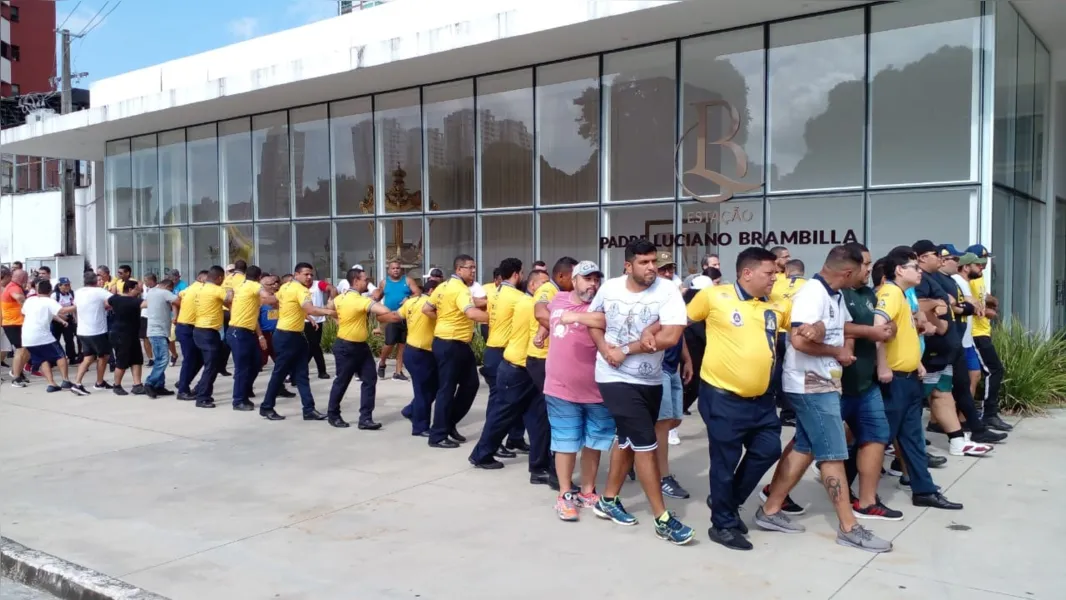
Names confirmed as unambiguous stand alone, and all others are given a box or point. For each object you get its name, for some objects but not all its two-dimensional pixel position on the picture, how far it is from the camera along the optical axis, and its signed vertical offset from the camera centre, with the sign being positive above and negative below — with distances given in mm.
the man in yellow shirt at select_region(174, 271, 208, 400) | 11047 -988
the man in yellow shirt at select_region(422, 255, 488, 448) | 7934 -804
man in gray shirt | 11656 -873
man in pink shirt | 5688 -933
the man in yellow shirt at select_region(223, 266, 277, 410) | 10070 -844
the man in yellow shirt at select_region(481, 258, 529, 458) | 7254 -482
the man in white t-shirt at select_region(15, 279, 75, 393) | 11945 -985
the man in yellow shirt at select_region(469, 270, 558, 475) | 6777 -1071
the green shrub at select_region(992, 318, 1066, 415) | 9156 -1216
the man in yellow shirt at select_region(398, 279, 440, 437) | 8344 -972
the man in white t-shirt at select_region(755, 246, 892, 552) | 4996 -688
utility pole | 24844 +2252
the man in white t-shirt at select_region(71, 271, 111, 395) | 11820 -851
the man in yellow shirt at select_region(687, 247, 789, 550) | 5000 -722
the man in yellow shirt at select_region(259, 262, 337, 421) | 9422 -848
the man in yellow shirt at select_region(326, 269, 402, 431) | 8930 -901
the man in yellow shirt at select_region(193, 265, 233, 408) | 10633 -904
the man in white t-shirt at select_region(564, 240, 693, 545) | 5129 -543
